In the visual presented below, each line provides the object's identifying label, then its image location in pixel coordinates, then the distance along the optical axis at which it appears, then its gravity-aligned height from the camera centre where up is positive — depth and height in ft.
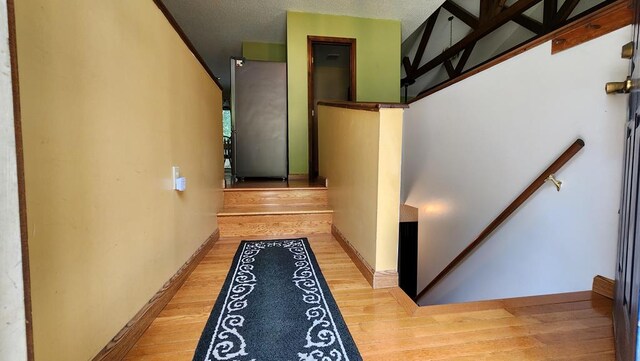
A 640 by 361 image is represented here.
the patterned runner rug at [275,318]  3.78 -2.47
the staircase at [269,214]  8.68 -1.67
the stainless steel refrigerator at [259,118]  12.96 +1.86
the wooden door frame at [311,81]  13.50 +3.65
